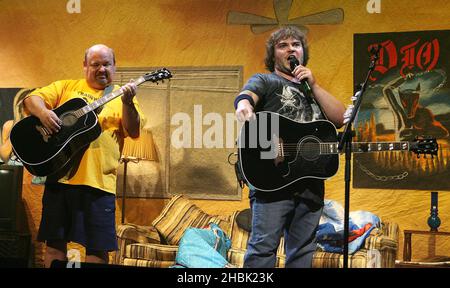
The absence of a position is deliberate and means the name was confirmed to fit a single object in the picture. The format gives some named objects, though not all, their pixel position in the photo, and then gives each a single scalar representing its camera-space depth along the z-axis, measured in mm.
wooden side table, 4855
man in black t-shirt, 3711
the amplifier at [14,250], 5359
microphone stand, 3527
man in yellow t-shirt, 4320
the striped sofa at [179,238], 4719
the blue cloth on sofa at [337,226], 4824
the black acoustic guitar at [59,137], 4379
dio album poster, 5066
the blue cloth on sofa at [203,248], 4738
